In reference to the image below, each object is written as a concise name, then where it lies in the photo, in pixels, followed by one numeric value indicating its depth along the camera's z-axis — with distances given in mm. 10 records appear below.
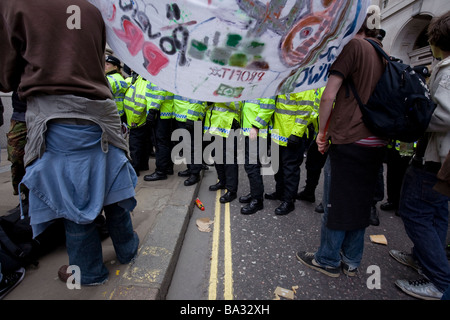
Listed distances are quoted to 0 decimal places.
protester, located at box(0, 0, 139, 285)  1431
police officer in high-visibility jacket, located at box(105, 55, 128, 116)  4074
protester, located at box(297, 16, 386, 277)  1684
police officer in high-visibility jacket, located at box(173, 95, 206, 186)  3967
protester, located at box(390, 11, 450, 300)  1775
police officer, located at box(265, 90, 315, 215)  3104
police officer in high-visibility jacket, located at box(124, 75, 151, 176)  4070
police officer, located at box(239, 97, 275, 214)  3197
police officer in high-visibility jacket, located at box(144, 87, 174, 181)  3971
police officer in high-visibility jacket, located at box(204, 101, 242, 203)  3613
